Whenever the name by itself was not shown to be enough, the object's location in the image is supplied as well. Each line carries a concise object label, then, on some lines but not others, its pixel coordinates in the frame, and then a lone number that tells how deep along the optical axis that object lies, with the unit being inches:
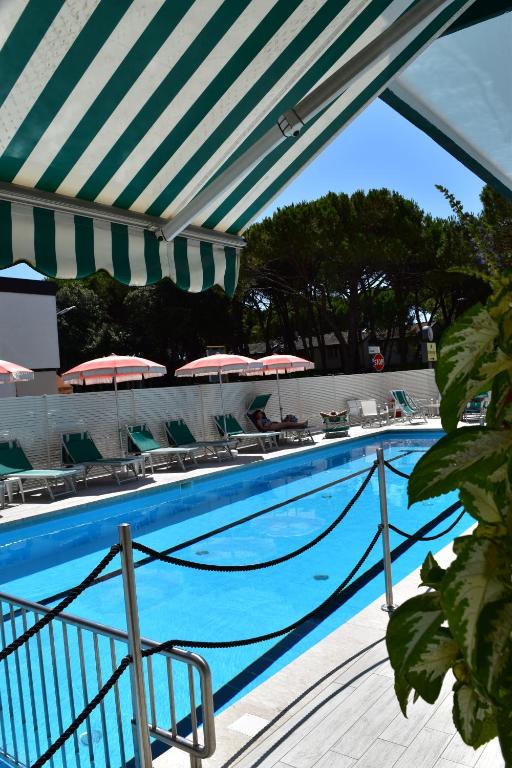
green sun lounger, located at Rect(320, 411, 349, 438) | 696.4
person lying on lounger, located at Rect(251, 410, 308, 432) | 675.4
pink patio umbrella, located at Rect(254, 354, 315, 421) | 704.4
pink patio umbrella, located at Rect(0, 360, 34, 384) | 468.1
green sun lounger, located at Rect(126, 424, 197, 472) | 546.8
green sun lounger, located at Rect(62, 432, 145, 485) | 497.0
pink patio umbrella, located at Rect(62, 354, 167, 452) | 543.2
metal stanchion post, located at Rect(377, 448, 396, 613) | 180.2
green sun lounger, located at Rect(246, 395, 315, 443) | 673.0
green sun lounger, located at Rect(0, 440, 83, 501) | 440.5
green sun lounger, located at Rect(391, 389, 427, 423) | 770.2
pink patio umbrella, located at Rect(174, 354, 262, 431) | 626.2
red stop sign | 999.0
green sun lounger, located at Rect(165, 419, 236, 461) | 581.3
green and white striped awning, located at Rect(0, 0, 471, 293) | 87.2
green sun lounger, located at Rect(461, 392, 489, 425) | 643.7
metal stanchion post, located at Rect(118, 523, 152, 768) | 95.2
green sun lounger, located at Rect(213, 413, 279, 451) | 636.7
